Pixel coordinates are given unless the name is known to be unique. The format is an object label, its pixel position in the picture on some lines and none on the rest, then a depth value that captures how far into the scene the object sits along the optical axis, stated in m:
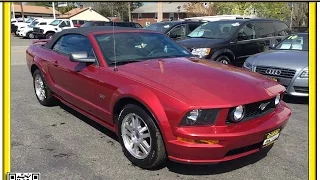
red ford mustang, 3.00
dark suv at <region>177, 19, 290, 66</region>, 8.17
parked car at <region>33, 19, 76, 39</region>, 26.55
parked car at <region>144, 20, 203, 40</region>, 11.57
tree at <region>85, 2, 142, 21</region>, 51.58
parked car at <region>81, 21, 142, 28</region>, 19.92
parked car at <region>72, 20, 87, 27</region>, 28.31
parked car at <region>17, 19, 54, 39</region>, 27.22
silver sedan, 5.84
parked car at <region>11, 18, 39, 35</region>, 29.62
